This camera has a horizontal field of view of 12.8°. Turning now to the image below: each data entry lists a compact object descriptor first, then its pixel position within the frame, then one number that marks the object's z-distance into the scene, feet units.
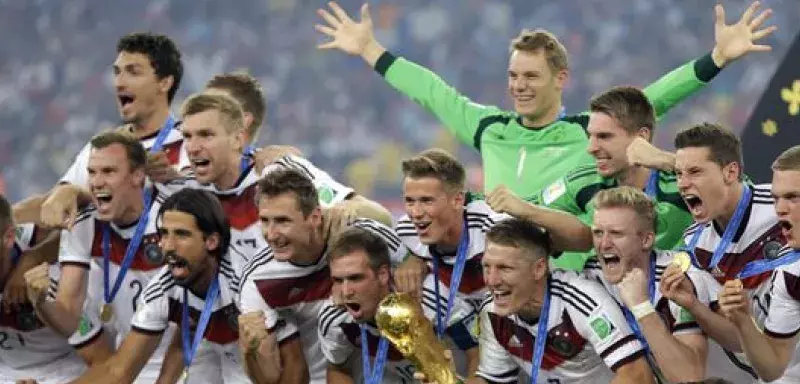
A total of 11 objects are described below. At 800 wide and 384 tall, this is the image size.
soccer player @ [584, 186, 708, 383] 30.45
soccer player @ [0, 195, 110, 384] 40.03
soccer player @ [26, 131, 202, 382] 38.20
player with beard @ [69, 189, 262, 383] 36.06
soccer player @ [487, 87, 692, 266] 33.76
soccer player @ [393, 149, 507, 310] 33.69
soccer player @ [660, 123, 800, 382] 31.65
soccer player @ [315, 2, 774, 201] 36.56
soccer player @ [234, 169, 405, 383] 34.68
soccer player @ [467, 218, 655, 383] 31.37
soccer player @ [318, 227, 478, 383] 33.48
